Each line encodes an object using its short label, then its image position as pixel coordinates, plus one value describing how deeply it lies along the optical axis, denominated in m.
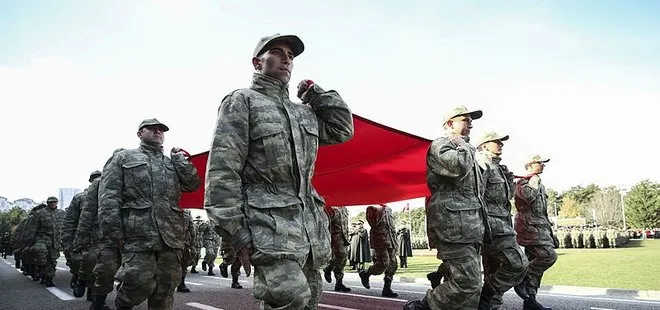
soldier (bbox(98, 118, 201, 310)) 5.22
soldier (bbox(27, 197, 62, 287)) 12.87
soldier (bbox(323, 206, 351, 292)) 10.59
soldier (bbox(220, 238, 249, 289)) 11.35
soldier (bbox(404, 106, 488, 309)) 4.82
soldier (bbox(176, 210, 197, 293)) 10.16
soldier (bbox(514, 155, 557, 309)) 7.04
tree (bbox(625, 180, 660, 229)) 55.94
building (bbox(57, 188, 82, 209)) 128.77
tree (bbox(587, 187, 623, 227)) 68.00
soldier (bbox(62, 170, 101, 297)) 9.49
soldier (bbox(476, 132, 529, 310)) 5.88
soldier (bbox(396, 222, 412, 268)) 19.61
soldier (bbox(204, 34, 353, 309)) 3.03
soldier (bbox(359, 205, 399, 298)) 9.45
